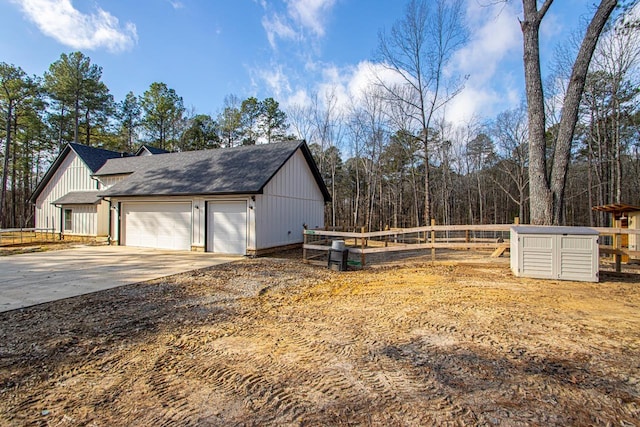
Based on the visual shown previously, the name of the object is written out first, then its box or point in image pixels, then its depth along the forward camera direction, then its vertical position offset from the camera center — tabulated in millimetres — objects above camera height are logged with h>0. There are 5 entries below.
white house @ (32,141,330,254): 11109 +649
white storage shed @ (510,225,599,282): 5965 -831
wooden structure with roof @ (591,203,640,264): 9125 -158
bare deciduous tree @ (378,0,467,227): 15633 +7416
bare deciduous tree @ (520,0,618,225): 7336 +2668
